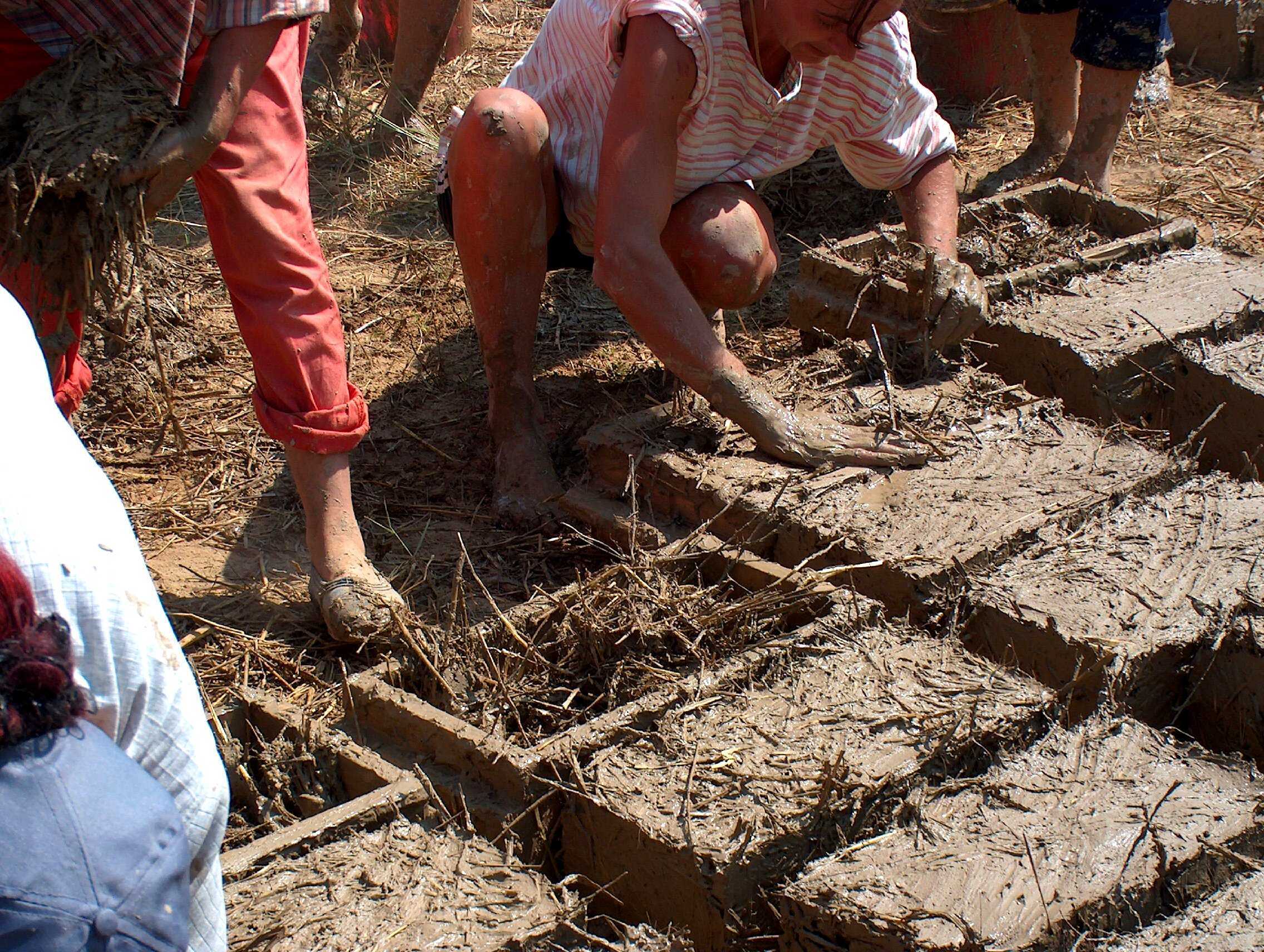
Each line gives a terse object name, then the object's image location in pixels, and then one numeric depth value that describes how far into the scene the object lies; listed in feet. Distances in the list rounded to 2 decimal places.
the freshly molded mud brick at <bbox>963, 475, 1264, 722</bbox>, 7.02
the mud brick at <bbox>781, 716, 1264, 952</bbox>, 5.51
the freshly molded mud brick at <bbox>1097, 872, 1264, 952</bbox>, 5.39
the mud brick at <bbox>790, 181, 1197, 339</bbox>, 10.80
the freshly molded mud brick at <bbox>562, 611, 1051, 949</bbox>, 5.99
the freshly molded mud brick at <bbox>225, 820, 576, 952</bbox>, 5.76
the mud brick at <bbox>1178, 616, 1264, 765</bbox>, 7.09
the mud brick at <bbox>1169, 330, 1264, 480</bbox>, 9.37
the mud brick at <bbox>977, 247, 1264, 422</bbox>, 9.89
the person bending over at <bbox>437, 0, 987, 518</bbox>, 8.49
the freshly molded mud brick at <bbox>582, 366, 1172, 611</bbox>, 7.88
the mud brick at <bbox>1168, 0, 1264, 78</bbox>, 19.24
